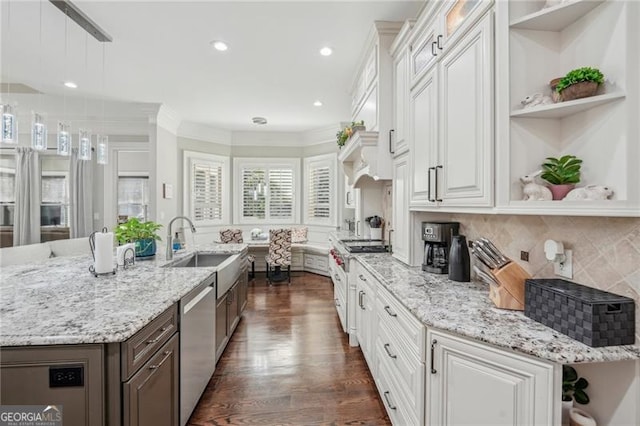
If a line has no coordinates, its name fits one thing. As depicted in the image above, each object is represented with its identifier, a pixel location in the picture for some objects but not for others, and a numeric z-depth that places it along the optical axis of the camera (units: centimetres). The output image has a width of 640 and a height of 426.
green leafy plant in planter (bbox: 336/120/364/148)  321
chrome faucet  261
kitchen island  115
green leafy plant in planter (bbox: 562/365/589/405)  120
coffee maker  209
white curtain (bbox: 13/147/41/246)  461
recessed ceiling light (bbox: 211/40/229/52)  282
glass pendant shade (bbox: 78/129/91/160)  267
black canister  187
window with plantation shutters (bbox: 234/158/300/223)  636
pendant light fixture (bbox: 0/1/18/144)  190
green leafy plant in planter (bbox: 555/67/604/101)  114
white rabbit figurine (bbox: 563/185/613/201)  112
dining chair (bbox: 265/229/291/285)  532
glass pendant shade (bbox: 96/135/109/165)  291
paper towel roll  201
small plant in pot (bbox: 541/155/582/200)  126
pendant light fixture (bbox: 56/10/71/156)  246
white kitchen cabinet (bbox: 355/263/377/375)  225
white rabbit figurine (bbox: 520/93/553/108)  130
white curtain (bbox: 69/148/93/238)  486
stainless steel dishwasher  179
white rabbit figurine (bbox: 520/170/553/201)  128
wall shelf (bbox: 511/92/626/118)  109
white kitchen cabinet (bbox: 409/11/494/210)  146
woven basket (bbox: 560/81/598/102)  115
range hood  274
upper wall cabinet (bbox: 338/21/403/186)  265
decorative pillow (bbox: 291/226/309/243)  620
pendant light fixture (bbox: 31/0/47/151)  219
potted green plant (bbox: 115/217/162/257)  254
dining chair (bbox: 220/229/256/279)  579
